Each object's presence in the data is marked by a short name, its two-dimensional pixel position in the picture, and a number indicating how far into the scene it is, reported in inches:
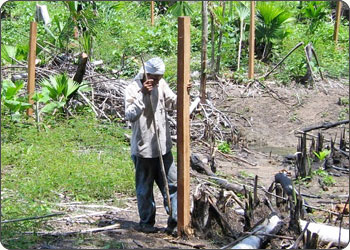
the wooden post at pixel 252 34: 607.8
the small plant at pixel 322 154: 429.7
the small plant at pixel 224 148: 477.8
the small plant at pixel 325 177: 399.2
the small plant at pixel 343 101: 601.0
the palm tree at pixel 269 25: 686.5
